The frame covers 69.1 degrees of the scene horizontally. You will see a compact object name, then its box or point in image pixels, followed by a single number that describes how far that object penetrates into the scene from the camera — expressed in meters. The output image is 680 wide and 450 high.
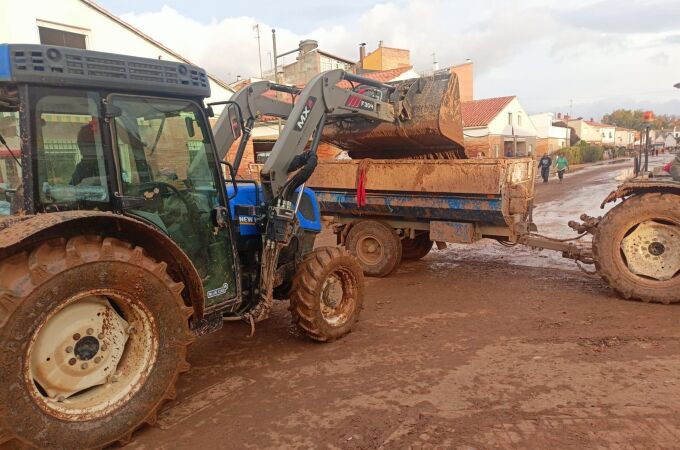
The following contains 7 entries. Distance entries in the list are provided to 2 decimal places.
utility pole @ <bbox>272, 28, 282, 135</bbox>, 28.14
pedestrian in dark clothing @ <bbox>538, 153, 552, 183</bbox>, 23.22
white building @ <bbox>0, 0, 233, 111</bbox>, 10.45
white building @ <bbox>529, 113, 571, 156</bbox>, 43.84
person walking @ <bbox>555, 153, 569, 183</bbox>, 23.62
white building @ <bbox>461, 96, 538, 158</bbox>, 32.12
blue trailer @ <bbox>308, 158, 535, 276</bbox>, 5.84
